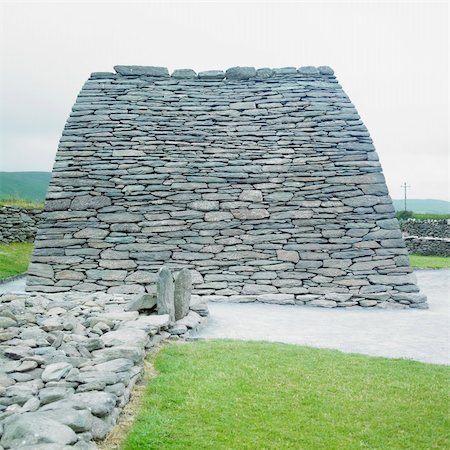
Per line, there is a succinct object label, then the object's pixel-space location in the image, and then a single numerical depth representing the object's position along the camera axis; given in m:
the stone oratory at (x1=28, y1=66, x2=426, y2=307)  11.23
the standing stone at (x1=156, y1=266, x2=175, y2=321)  7.80
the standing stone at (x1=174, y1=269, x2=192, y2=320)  8.48
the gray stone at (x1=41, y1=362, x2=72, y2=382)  4.68
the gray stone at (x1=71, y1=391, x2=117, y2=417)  4.14
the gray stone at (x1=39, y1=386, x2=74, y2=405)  4.24
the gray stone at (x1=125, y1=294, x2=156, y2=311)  7.96
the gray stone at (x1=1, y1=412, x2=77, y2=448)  3.45
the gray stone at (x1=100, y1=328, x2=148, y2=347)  5.87
